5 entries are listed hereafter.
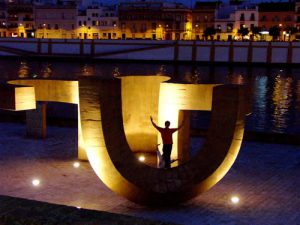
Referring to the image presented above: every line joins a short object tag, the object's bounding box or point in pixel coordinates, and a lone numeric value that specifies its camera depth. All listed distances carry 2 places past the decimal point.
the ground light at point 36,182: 9.58
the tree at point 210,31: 72.19
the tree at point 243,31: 70.56
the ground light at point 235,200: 8.80
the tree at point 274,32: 67.81
